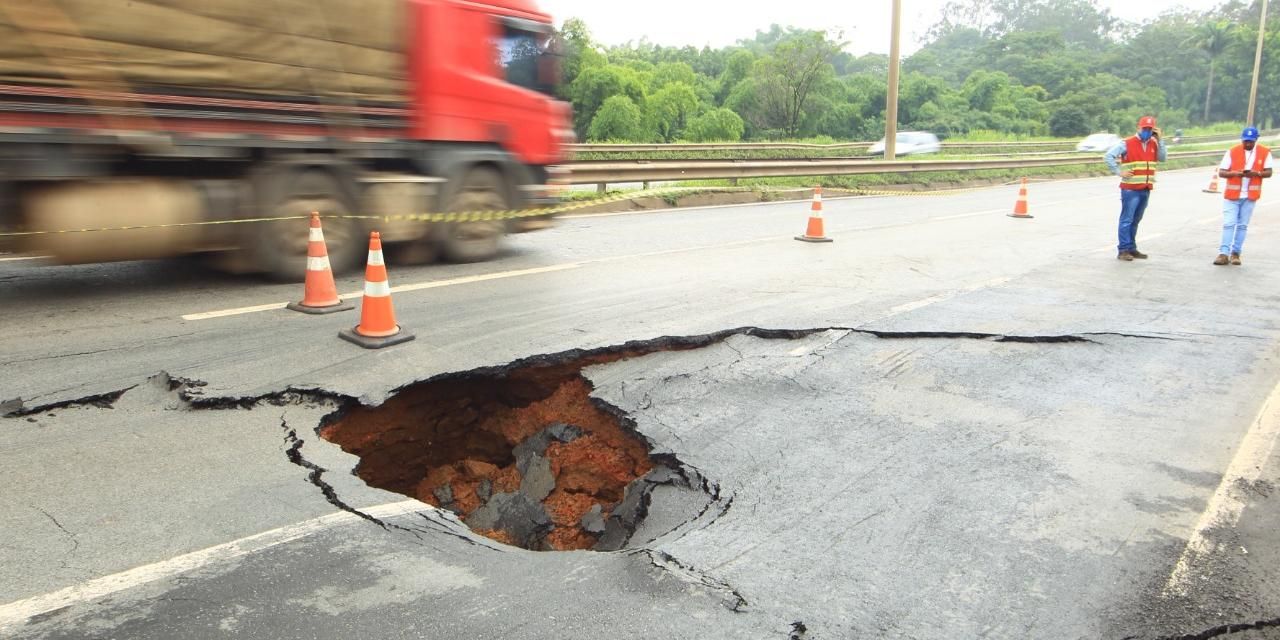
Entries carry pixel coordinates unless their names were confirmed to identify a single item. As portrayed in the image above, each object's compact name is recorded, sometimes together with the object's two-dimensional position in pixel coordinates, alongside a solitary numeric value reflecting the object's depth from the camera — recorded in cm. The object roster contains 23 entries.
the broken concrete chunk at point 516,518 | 397
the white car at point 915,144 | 3145
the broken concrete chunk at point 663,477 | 383
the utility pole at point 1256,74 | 4302
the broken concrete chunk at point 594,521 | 393
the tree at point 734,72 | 5841
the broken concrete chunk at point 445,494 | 439
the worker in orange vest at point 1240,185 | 939
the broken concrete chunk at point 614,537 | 355
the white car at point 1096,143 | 3731
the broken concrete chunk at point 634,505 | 366
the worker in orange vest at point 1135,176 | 1003
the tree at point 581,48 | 4731
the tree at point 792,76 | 4572
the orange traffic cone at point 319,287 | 614
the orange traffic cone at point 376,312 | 545
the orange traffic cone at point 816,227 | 1103
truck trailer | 586
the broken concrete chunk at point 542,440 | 465
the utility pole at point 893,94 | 2050
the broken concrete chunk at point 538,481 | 436
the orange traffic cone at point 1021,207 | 1480
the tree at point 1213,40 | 7736
